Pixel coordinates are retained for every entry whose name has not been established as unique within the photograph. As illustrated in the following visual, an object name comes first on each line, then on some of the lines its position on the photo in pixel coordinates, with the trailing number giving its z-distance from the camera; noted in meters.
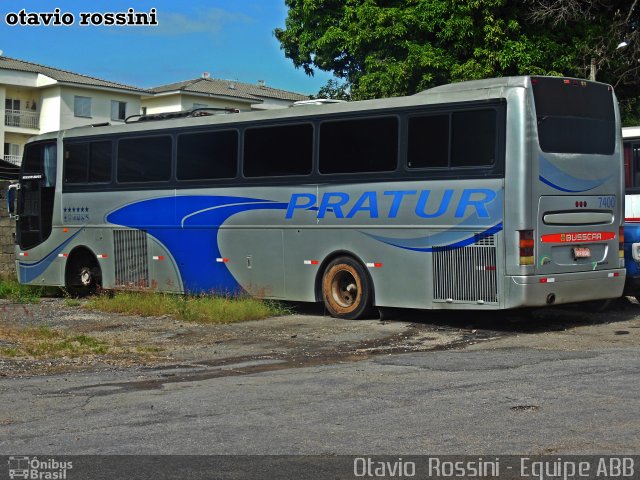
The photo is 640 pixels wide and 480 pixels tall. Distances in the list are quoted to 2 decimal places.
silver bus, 14.33
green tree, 28.53
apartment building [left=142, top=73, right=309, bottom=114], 75.19
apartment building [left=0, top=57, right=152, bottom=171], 65.62
